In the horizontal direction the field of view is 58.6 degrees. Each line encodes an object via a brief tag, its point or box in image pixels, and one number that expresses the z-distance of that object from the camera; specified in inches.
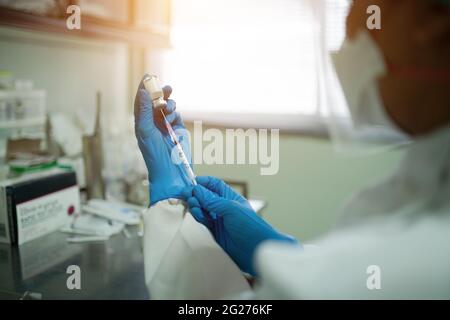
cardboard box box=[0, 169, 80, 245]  47.2
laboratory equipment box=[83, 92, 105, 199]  62.9
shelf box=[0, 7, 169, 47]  46.6
